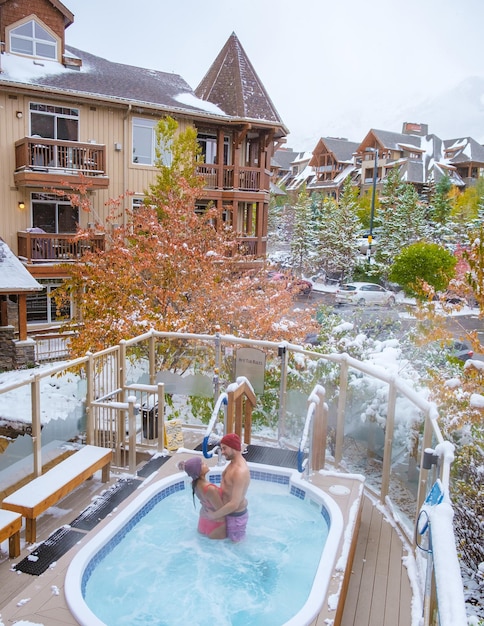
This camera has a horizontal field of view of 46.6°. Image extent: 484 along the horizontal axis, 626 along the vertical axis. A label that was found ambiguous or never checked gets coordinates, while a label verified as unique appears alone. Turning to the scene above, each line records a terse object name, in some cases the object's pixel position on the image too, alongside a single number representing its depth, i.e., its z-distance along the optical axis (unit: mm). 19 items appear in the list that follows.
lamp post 34353
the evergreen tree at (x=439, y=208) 40281
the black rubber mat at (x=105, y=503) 5891
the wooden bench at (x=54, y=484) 5449
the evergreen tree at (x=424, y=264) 27781
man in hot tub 5864
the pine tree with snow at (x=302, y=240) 41750
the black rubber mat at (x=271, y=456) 7117
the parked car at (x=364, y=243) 37431
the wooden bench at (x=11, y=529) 5004
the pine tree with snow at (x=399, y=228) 34688
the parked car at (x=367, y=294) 28609
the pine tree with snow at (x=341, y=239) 35594
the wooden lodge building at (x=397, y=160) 53344
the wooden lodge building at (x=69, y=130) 17984
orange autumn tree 11602
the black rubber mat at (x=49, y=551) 5148
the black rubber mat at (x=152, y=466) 7173
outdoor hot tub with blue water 5168
